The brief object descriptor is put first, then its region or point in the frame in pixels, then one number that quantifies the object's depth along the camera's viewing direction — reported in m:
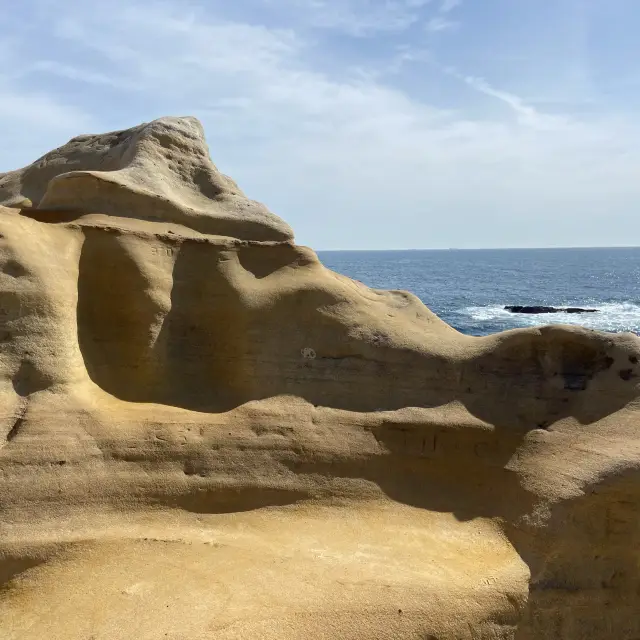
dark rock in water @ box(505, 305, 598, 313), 46.06
